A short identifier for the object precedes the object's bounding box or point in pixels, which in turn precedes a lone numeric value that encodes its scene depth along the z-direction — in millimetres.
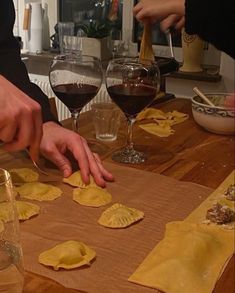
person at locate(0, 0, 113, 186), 688
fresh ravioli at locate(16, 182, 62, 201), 912
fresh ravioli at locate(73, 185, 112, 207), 905
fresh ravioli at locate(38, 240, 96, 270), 691
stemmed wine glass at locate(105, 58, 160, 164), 1134
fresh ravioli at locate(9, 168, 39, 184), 980
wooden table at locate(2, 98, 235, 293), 1111
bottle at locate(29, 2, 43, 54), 2969
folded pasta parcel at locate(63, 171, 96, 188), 986
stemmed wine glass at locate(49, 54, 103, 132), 1187
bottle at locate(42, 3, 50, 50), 3101
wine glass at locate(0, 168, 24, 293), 525
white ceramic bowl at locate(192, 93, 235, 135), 1367
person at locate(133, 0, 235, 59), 1078
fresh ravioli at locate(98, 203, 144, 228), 823
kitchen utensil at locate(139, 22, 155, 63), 1445
